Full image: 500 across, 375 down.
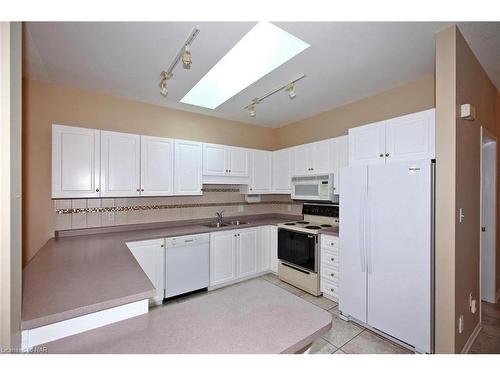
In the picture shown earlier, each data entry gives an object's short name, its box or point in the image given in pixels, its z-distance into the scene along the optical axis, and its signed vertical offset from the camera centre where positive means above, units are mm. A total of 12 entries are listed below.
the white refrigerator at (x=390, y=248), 1827 -578
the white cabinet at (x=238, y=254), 3158 -1027
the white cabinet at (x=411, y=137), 1860 +432
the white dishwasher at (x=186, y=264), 2762 -1003
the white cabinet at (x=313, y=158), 3137 +412
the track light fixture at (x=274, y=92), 2515 +1167
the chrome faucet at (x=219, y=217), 3679 -518
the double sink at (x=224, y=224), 3539 -628
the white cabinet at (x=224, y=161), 3383 +396
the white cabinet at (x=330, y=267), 2715 -1004
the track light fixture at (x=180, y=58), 1662 +1138
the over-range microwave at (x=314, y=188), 3092 -32
